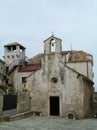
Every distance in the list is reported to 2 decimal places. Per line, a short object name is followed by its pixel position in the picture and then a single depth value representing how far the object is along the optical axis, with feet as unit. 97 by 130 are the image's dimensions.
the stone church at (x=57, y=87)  44.66
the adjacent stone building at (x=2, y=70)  82.43
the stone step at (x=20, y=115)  36.10
